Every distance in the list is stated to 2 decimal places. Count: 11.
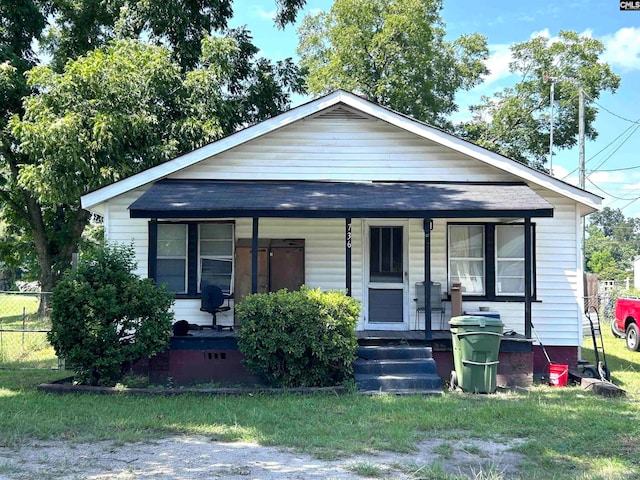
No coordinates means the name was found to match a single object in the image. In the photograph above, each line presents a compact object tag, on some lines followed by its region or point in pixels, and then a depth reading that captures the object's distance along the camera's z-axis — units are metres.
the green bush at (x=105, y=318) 8.55
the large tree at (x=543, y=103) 29.12
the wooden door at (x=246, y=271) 11.06
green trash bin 8.82
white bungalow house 10.84
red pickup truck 14.91
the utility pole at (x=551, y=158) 24.17
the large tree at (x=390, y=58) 26.73
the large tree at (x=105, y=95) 14.17
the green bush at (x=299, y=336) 8.51
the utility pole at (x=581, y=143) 20.45
